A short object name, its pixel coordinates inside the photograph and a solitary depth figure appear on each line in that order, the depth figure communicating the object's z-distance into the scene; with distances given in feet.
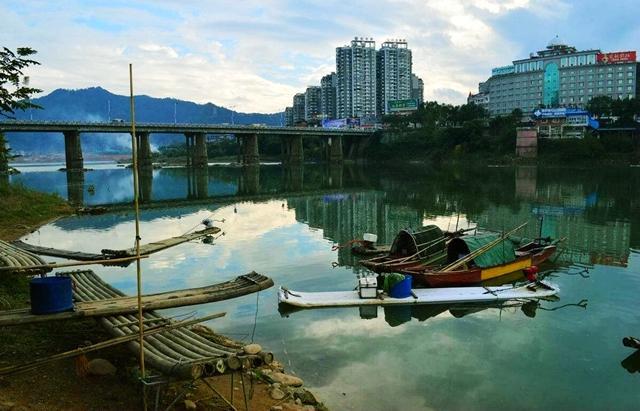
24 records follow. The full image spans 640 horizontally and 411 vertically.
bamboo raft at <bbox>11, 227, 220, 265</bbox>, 83.74
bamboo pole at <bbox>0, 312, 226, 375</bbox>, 29.50
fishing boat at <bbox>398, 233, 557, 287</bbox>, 68.13
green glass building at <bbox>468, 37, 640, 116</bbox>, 459.73
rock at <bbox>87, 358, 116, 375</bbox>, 34.03
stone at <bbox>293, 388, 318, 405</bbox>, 35.96
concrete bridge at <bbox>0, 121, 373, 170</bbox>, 307.78
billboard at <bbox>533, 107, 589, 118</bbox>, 372.99
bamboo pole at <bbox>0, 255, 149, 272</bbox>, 32.61
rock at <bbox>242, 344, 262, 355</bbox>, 29.96
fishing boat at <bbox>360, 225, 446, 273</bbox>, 74.33
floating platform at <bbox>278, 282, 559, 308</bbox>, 59.72
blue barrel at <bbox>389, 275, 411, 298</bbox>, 60.80
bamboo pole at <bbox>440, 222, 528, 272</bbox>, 69.72
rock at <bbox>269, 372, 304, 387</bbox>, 38.99
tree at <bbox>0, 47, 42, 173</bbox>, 66.08
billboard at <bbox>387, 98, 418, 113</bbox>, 547.08
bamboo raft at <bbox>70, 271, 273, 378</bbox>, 28.30
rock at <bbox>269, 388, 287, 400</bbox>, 35.51
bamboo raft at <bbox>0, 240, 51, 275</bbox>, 53.41
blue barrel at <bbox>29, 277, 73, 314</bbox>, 33.78
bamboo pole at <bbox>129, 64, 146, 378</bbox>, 28.86
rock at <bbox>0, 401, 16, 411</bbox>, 27.63
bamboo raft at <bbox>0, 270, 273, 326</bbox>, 34.22
